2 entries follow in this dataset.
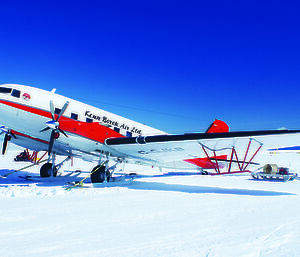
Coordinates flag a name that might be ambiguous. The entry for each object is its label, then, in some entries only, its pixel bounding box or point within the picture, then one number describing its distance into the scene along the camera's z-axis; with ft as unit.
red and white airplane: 36.69
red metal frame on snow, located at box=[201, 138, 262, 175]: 36.10
